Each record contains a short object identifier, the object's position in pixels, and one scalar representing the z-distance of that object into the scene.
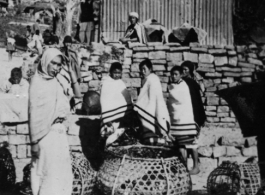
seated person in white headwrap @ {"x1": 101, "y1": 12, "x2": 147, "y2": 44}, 8.54
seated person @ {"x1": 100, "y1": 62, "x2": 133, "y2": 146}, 5.03
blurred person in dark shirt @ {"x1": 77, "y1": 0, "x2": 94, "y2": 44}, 12.34
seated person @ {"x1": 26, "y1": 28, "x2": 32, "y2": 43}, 12.15
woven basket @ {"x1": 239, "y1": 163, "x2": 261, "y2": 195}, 4.46
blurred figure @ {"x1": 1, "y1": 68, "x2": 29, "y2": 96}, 6.76
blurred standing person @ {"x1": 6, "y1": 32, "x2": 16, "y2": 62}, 9.89
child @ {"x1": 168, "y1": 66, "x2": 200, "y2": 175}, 5.10
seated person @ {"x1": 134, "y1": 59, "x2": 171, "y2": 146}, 4.71
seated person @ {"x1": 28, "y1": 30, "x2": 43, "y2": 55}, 10.11
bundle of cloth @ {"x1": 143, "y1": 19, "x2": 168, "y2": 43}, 9.23
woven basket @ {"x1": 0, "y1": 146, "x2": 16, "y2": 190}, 4.85
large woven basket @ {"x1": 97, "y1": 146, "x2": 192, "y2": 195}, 4.00
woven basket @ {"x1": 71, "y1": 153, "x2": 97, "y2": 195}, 4.25
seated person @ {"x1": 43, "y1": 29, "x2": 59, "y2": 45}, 10.33
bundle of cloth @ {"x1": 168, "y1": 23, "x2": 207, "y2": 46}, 9.33
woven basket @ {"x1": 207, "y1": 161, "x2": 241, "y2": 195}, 4.46
